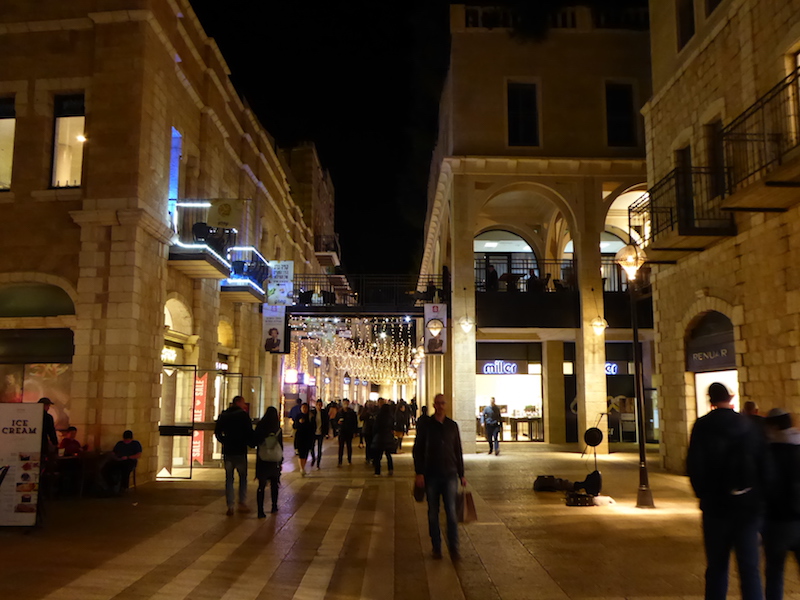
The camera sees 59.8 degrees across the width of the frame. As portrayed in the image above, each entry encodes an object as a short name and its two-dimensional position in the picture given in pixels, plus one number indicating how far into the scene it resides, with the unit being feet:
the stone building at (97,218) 48.21
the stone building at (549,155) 75.15
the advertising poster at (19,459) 31.19
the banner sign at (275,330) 80.02
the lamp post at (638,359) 37.86
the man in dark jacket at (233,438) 36.99
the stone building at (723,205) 38.14
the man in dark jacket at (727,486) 16.61
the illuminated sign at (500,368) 91.66
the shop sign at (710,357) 45.88
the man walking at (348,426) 63.72
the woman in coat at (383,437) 56.29
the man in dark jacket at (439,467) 26.66
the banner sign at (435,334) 72.49
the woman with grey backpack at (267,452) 36.19
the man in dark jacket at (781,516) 17.56
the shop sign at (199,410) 59.16
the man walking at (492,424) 72.59
